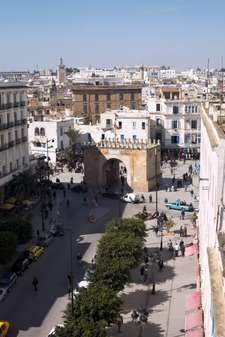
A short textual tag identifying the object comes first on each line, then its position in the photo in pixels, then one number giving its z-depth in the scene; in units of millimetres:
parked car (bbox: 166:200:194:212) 45438
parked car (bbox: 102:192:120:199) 51553
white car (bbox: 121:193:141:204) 48562
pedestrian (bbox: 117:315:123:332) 22050
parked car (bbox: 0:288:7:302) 27150
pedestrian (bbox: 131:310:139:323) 23781
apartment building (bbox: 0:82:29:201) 44406
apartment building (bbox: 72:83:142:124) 83562
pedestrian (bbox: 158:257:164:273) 31406
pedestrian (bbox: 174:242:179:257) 34041
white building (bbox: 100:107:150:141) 66438
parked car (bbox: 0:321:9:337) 22766
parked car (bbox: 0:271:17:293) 27998
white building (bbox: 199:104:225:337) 10180
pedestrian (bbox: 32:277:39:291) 28484
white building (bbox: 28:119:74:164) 65625
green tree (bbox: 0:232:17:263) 29125
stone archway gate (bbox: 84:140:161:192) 52703
